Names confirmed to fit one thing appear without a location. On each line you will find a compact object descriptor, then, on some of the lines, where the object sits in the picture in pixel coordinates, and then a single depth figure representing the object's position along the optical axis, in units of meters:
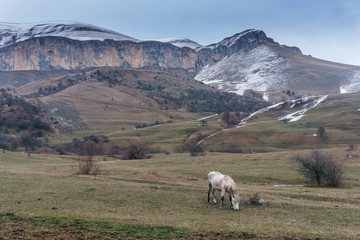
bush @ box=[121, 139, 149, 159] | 76.81
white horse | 20.45
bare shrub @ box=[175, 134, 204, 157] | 77.12
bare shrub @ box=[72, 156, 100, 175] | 38.90
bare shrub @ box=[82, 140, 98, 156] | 91.49
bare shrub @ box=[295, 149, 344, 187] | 35.28
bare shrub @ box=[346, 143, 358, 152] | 57.58
